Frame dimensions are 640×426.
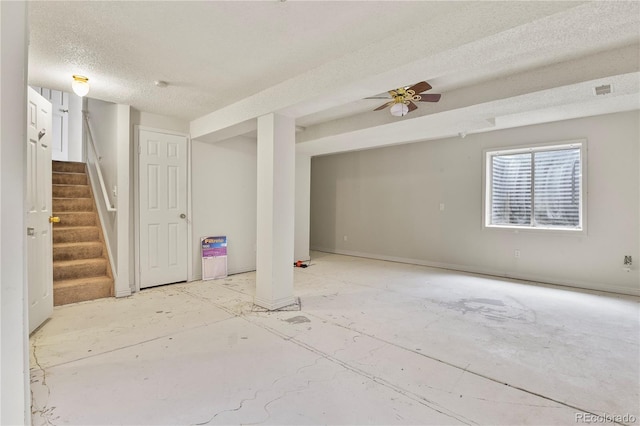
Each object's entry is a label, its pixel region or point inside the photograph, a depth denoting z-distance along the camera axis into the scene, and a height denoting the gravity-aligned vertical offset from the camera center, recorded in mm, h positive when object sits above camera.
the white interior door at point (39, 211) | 2770 -8
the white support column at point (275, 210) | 3457 +11
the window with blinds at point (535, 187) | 4711 +400
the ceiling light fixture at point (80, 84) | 3070 +1248
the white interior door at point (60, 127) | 6258 +1711
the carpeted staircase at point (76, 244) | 3771 -448
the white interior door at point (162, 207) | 4246 +48
